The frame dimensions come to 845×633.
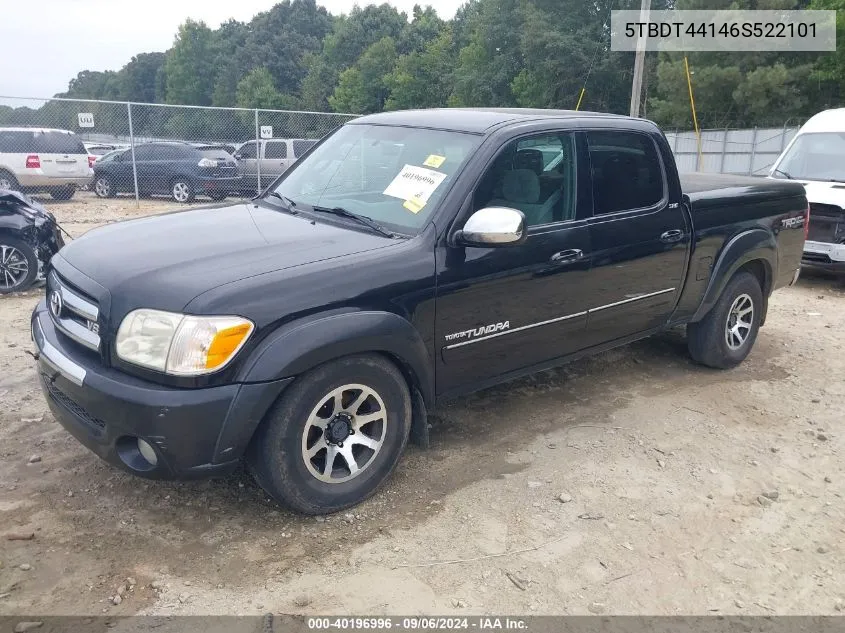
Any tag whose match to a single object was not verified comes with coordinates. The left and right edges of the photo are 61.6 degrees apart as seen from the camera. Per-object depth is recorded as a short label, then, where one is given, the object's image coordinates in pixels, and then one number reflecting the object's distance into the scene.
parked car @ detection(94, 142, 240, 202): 16.05
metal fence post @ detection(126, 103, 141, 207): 14.67
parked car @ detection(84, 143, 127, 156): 25.62
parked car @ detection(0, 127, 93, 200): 14.66
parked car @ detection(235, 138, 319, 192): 16.92
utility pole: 16.24
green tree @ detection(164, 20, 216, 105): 89.88
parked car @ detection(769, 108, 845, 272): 8.43
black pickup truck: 2.90
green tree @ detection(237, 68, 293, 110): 72.19
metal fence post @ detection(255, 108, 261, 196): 16.27
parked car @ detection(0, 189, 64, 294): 7.12
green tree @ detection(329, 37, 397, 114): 63.47
